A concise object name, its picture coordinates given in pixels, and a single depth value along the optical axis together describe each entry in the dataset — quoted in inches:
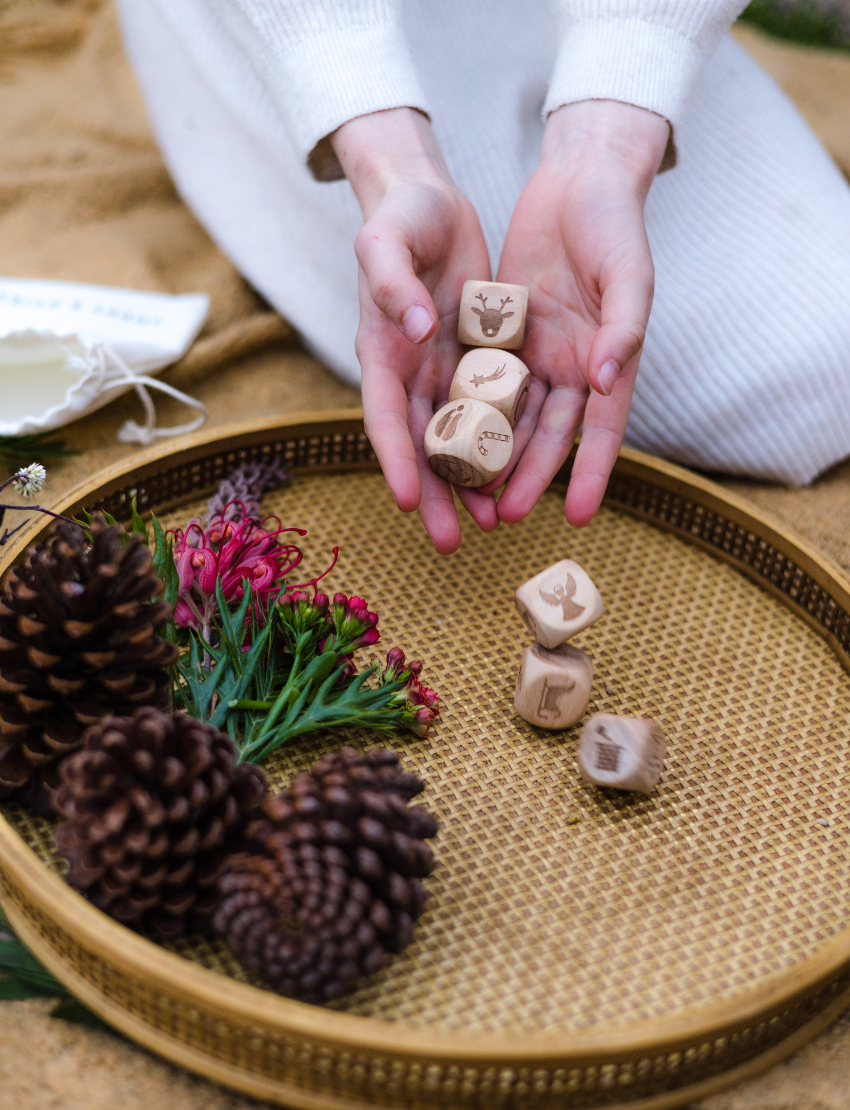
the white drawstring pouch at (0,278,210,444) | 45.8
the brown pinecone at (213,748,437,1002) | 23.0
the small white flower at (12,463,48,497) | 31.9
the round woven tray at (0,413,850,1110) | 23.8
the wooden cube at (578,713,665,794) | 29.8
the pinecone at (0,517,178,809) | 25.6
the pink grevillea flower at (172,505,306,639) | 31.8
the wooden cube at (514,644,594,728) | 31.9
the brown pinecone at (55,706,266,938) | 23.1
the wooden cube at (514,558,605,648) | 31.3
